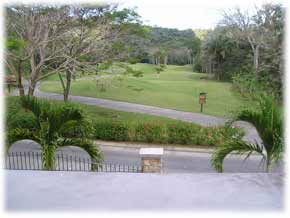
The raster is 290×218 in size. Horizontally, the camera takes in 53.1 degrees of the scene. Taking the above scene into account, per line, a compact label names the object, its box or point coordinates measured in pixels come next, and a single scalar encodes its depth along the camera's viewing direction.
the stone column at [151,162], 4.18
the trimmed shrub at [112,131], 9.24
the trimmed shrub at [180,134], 8.95
